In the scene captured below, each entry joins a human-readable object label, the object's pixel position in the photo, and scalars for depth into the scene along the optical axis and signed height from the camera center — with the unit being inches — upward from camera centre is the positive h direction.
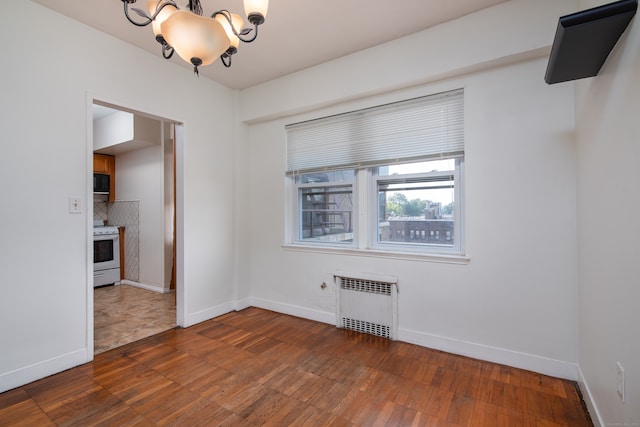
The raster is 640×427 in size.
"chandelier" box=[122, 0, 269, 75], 56.3 +36.0
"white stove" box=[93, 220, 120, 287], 184.7 -25.6
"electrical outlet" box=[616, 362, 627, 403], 51.4 -30.2
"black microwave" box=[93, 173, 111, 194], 200.1 +22.0
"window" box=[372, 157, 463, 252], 106.4 +3.6
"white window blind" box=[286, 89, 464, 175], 103.0 +31.0
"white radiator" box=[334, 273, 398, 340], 112.0 -35.2
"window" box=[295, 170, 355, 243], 129.3 +3.5
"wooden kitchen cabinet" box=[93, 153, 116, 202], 201.8 +32.6
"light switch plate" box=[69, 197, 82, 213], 93.5 +3.2
